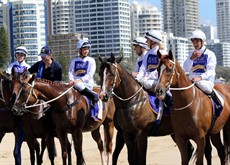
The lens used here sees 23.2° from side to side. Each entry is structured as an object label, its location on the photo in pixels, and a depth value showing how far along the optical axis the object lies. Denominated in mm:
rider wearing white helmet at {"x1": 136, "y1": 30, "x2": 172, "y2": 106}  11438
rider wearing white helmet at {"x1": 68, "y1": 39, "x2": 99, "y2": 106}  12445
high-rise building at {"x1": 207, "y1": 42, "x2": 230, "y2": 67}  175750
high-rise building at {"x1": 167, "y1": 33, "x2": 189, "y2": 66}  155750
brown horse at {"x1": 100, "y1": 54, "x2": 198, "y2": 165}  10992
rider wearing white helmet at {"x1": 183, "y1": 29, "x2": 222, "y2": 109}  10695
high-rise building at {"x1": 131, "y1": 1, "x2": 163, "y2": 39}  161750
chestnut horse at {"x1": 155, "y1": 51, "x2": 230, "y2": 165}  9633
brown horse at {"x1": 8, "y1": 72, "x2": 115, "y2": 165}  11367
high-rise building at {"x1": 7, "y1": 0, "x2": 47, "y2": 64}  128750
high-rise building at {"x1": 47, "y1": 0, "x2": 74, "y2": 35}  151250
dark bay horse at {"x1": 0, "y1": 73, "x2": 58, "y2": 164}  12286
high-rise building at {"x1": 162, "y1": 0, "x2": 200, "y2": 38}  195500
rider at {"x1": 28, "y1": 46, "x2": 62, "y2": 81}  12992
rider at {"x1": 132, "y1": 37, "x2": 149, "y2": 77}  12266
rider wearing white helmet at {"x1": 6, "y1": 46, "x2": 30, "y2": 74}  13047
